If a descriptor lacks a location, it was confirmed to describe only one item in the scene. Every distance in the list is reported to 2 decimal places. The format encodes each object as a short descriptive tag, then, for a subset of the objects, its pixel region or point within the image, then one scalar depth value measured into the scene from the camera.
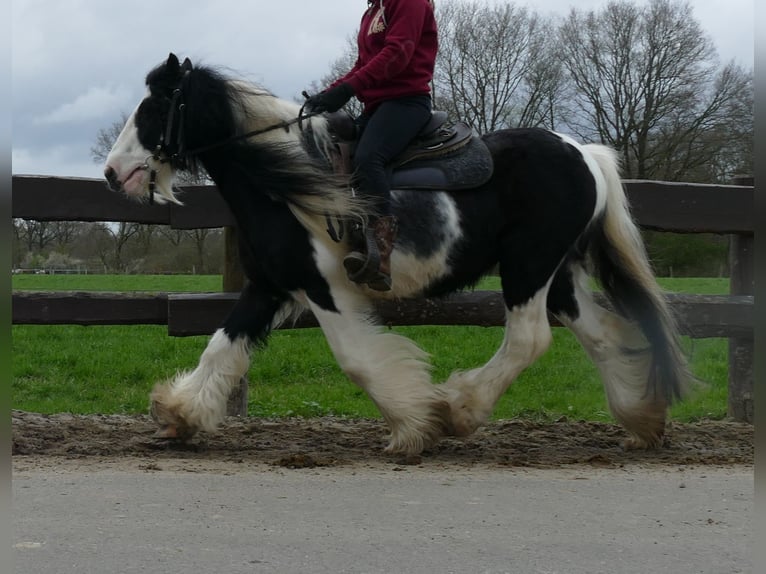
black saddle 5.02
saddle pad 5.01
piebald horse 4.83
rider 4.77
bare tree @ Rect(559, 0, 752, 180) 27.44
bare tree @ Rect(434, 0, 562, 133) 26.50
